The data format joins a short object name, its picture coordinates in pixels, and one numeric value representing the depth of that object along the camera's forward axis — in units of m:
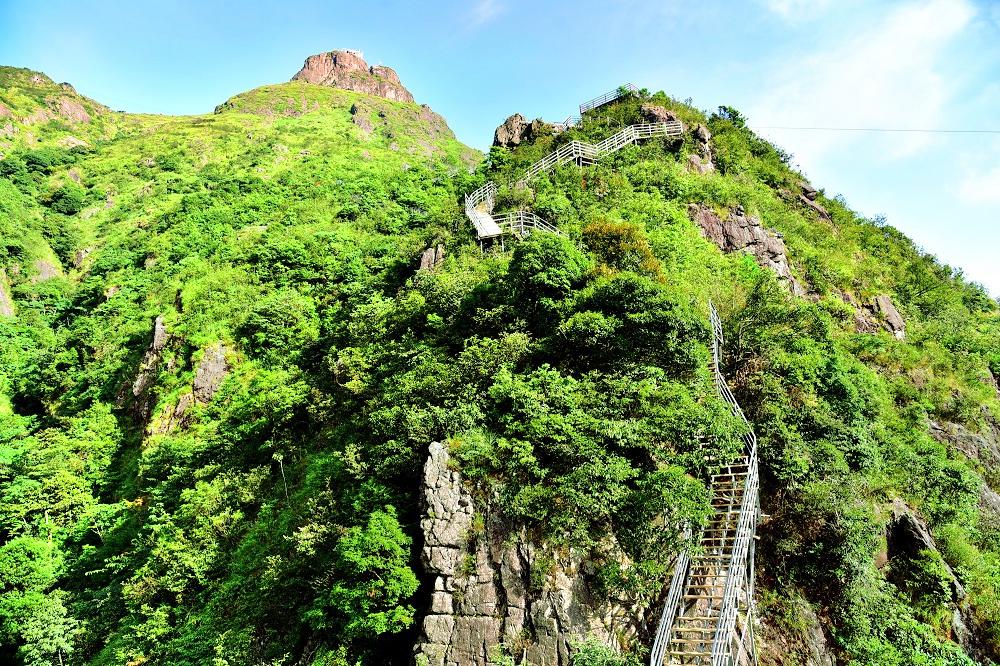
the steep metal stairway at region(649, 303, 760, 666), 11.33
